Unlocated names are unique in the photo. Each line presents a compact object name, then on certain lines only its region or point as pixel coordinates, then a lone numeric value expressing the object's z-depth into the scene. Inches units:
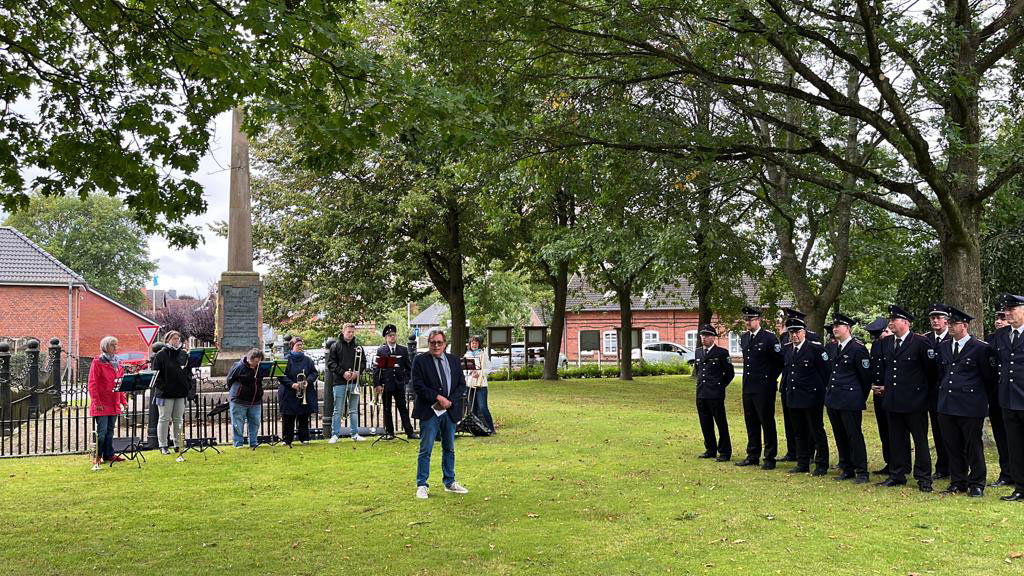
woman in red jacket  458.9
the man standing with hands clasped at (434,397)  359.9
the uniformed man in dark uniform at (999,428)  366.6
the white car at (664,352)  1869.2
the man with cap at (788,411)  437.6
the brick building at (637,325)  2186.3
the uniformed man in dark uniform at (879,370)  403.9
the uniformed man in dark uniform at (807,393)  424.5
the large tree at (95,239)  2706.7
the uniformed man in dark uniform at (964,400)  356.5
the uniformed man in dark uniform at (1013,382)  342.0
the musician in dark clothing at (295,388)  540.4
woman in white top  585.3
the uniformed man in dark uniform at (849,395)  401.7
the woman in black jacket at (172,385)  486.6
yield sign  1015.5
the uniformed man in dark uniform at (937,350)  368.2
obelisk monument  732.7
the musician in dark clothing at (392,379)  555.8
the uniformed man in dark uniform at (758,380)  448.1
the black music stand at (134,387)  462.9
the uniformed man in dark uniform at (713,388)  469.2
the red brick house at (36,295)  1555.1
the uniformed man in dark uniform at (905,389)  381.1
